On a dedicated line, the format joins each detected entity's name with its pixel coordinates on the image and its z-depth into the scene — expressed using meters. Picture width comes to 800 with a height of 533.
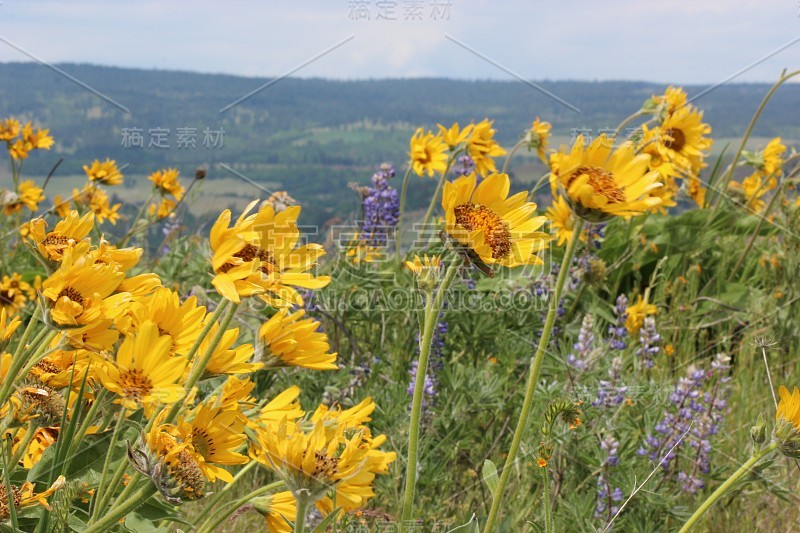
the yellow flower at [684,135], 3.04
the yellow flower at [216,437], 1.11
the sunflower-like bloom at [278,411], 1.20
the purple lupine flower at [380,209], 3.41
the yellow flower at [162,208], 4.73
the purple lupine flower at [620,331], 2.55
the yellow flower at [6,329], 1.31
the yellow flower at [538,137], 3.75
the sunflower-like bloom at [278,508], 1.22
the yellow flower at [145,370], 1.07
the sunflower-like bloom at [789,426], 1.26
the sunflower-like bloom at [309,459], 1.00
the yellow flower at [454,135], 3.63
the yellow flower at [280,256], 1.09
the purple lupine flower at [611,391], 2.07
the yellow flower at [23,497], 1.09
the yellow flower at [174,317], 1.17
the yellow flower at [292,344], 1.20
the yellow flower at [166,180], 5.04
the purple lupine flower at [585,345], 2.16
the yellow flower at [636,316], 3.13
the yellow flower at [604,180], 1.20
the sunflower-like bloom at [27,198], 4.56
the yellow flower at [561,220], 2.76
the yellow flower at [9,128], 4.96
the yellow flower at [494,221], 1.23
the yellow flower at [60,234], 1.21
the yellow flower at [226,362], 1.12
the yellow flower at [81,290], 1.06
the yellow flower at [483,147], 3.59
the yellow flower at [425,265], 1.33
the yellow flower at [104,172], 4.98
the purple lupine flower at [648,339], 2.41
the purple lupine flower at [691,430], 2.06
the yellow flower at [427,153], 3.83
